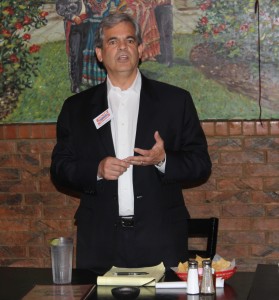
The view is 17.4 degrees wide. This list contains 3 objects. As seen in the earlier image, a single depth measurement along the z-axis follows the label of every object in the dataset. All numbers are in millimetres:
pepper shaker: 3115
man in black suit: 4008
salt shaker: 3112
